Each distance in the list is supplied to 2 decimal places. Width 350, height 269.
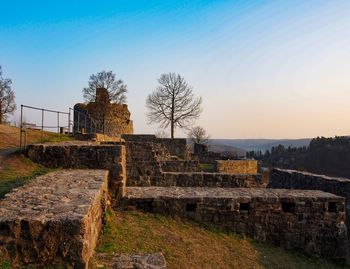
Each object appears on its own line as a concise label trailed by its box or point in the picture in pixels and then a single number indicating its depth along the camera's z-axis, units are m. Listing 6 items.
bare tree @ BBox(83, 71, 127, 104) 34.59
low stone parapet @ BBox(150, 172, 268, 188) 13.05
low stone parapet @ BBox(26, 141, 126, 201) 8.89
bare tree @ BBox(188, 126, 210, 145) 56.47
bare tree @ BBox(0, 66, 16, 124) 29.83
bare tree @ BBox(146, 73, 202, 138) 38.47
